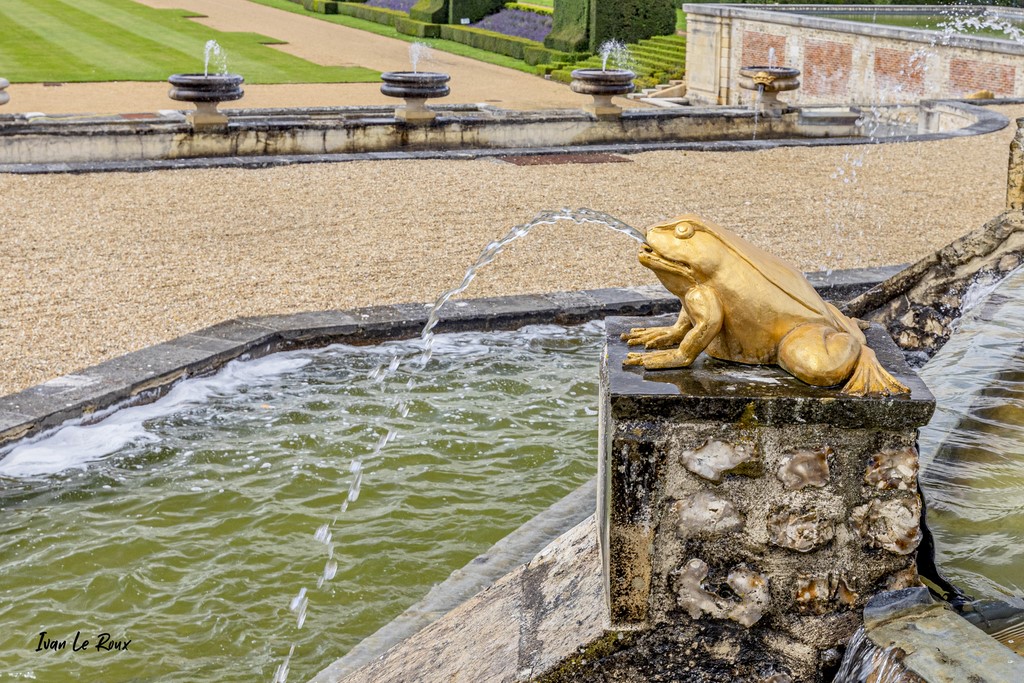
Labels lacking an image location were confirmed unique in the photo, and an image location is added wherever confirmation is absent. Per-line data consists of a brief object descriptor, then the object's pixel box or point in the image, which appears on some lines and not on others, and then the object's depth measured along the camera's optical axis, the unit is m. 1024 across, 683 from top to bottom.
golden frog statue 3.01
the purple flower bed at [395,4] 36.19
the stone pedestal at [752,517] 2.79
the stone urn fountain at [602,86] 15.38
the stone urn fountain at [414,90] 14.56
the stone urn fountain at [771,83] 16.45
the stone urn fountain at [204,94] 13.64
